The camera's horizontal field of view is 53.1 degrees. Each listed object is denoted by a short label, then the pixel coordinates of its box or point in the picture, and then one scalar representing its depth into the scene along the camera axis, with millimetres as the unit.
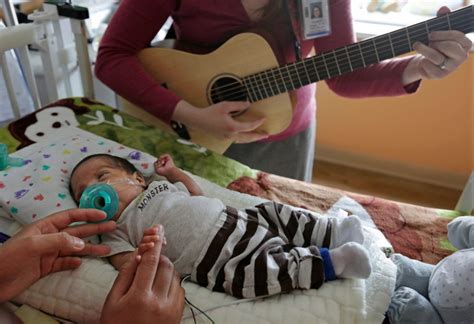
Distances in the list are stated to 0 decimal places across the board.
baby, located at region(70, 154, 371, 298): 821
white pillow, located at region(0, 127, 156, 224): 1018
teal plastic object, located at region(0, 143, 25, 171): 1118
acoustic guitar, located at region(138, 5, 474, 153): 1162
